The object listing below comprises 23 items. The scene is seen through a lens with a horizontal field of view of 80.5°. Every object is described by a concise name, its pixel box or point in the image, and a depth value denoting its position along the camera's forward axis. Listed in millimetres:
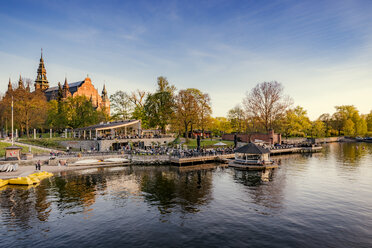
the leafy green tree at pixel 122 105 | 73812
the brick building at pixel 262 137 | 69000
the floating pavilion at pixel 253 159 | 39531
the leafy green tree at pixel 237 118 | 93275
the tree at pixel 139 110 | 71131
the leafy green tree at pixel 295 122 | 83525
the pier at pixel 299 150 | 64062
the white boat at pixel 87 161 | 39475
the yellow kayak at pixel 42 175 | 31048
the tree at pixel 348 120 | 114769
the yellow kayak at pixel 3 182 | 26453
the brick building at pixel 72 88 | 114438
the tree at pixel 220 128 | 98050
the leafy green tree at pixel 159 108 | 67125
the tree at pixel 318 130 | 105612
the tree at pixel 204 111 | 68875
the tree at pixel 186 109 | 66500
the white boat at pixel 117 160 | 42031
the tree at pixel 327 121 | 117888
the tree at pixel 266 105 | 68812
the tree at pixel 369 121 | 126625
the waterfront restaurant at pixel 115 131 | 55175
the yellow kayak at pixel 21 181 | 27250
